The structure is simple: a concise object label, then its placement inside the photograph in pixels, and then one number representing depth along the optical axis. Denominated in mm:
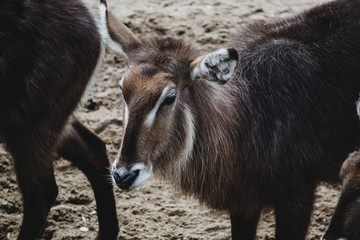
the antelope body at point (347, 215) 7607
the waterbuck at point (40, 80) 9117
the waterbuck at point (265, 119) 8664
